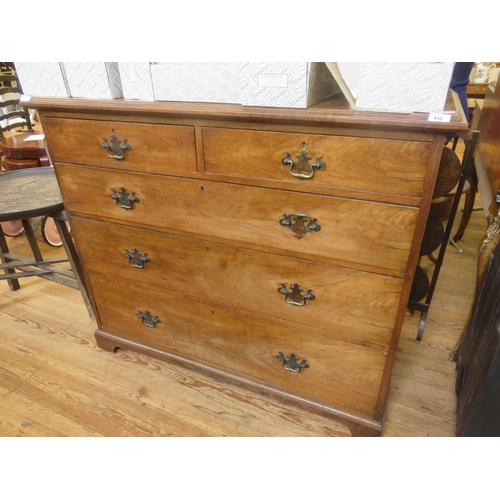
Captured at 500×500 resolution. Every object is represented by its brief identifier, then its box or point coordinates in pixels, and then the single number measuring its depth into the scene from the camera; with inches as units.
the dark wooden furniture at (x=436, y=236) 48.2
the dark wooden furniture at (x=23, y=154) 97.6
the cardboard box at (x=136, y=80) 43.0
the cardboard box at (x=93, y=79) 45.1
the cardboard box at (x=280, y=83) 36.4
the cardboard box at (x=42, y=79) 47.1
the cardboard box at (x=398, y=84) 33.0
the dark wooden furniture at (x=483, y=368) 41.9
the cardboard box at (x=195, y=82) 40.0
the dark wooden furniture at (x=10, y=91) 136.5
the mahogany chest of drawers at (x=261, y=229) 37.5
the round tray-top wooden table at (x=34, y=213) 62.3
